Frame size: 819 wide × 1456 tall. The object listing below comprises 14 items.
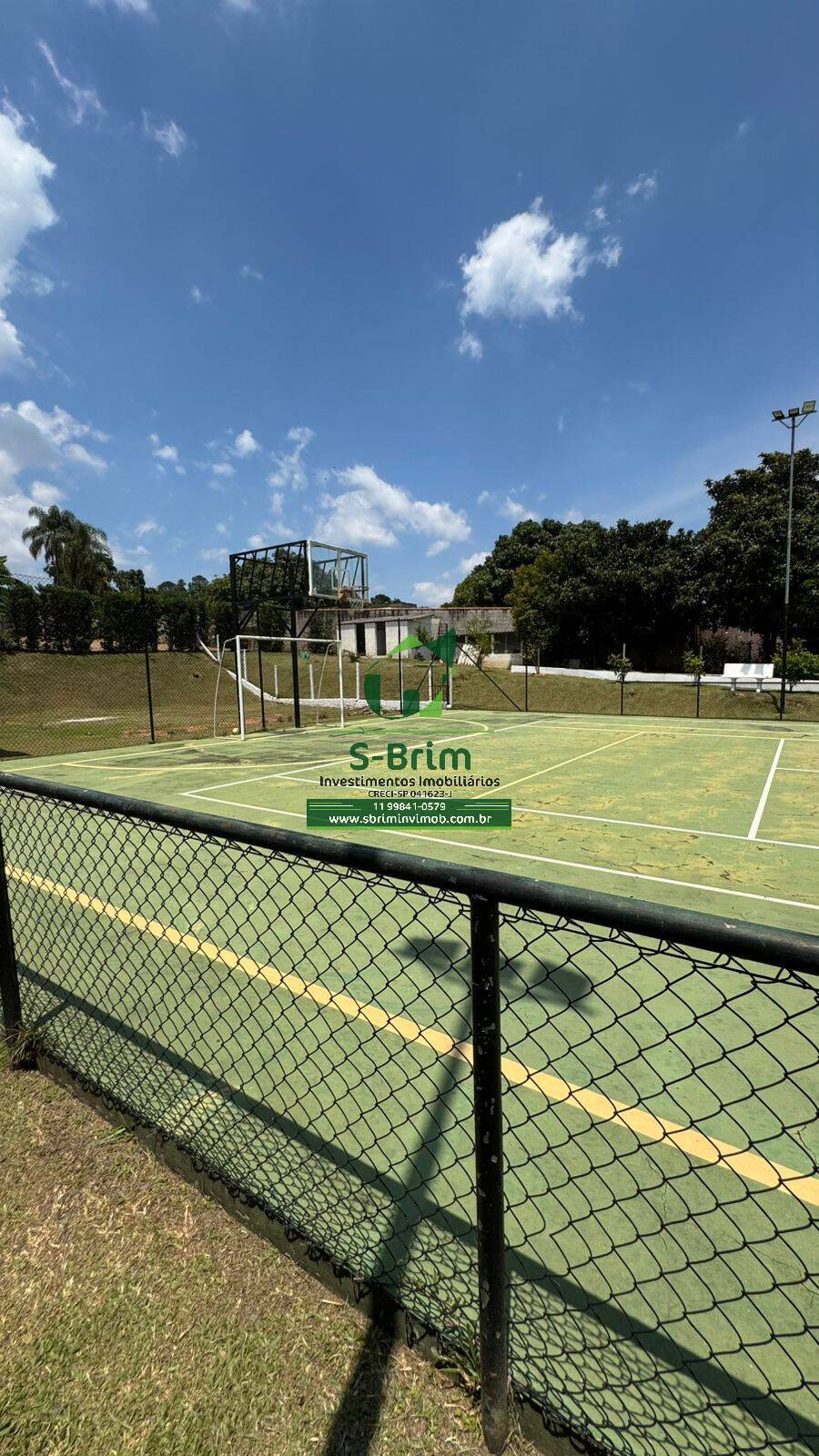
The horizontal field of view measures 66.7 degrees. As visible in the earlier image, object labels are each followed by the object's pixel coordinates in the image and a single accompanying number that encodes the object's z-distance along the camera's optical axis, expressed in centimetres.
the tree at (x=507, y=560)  5647
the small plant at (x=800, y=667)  2588
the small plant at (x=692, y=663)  2980
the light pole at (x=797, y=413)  2016
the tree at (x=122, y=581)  4708
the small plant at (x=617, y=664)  3058
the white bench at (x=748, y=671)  2930
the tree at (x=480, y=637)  3953
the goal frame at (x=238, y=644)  1423
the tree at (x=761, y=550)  3048
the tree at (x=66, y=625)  2436
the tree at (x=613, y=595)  3562
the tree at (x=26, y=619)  2020
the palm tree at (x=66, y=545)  4459
